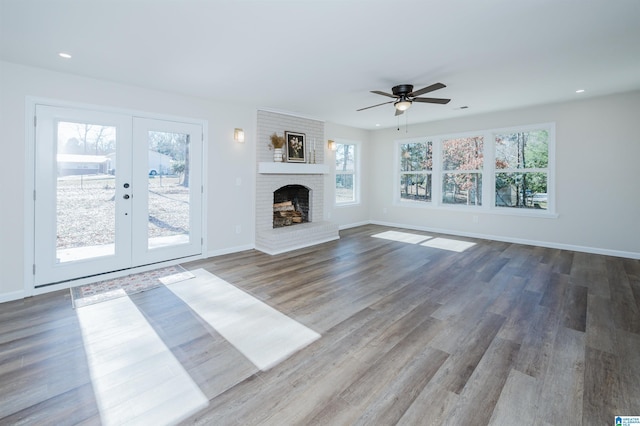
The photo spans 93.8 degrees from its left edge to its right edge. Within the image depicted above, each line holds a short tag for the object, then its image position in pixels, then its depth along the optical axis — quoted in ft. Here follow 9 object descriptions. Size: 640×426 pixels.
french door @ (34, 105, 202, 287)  11.53
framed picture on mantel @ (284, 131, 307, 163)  19.42
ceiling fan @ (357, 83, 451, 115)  13.08
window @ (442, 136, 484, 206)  21.11
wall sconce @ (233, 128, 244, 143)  16.93
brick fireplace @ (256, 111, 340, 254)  17.92
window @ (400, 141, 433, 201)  23.82
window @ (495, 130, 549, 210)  18.54
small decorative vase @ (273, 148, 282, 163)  18.65
